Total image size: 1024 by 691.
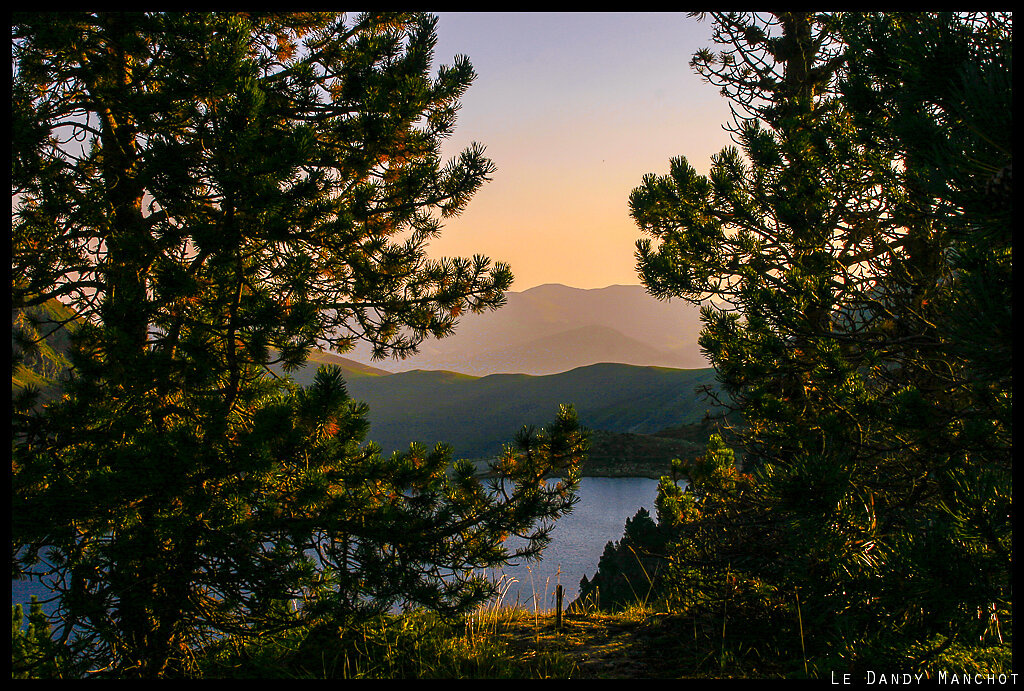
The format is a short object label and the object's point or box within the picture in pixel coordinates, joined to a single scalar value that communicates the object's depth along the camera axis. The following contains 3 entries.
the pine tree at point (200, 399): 3.74
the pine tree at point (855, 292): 1.90
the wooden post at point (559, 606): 5.30
